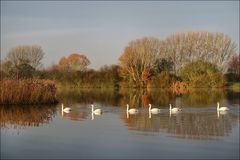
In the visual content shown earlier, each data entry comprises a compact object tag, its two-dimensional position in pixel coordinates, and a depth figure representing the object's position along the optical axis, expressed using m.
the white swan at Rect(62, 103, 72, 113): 22.59
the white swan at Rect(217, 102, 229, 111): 21.96
